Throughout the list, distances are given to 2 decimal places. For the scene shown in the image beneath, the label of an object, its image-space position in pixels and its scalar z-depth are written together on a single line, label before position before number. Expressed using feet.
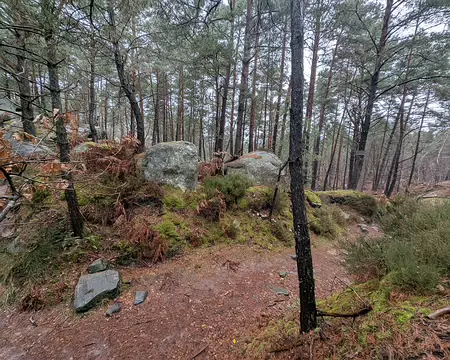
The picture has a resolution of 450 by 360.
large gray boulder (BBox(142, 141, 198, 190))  16.94
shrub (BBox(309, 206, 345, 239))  18.61
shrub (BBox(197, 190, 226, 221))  15.83
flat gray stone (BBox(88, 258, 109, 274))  10.54
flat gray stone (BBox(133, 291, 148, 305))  9.45
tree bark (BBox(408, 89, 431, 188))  38.61
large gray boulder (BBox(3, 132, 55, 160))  18.67
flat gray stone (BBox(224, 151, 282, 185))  22.36
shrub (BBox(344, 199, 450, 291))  5.37
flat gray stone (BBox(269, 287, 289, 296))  10.46
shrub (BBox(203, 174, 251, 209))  17.38
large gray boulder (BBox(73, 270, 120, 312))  8.95
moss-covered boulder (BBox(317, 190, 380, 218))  24.40
